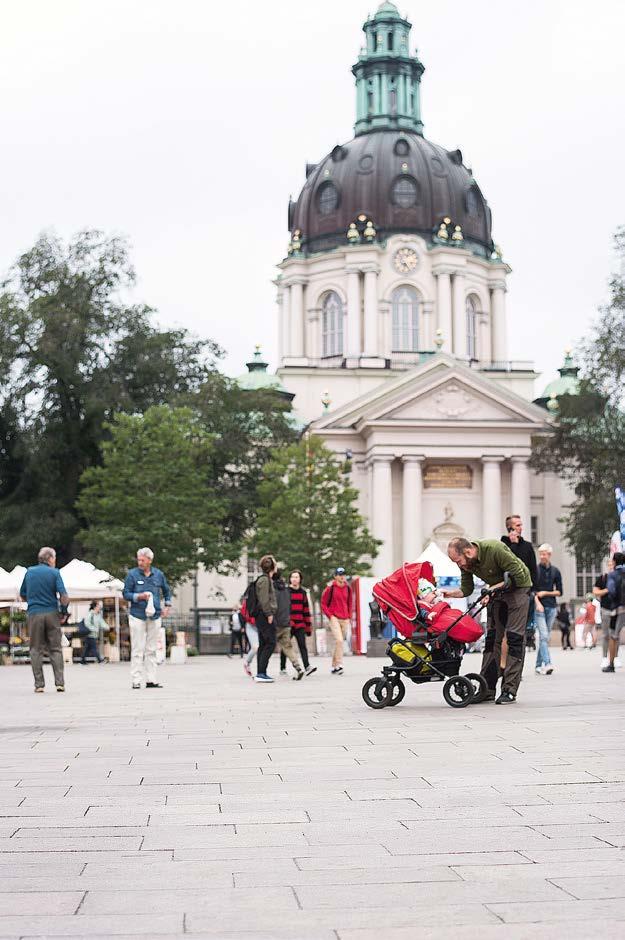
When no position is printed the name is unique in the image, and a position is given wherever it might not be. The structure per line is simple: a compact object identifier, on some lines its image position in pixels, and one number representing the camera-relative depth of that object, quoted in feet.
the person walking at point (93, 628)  124.67
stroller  46.11
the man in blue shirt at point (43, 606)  61.77
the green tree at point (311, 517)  181.78
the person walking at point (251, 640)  76.13
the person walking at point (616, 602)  68.44
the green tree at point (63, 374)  186.70
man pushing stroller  45.50
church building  234.79
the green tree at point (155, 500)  152.25
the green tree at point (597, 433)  180.14
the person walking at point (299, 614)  78.23
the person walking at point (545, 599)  71.15
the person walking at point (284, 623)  74.28
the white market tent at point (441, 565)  122.98
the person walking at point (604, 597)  67.26
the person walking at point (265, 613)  69.46
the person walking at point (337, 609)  81.61
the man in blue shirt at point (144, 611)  66.03
